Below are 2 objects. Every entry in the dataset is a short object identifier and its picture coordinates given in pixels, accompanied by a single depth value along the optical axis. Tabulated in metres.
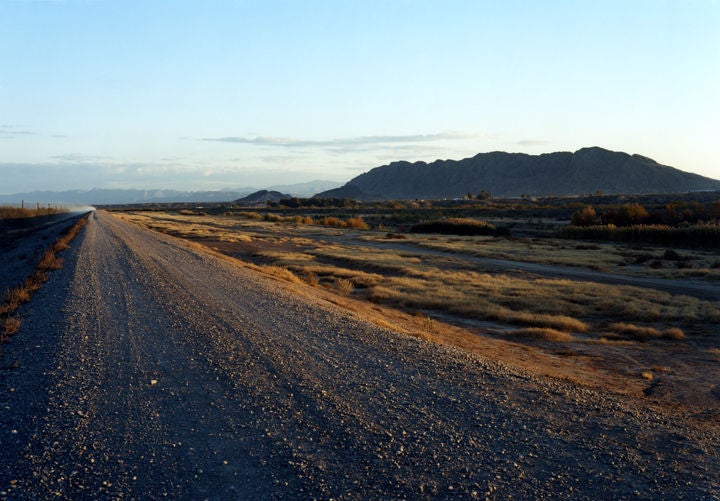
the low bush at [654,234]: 46.41
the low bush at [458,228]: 64.31
